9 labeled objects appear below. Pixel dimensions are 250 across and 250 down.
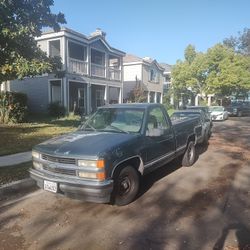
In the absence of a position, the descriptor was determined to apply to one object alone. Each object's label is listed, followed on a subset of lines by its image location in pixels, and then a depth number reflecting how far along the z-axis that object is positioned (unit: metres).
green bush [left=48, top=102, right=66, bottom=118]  21.80
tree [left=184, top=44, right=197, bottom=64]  38.53
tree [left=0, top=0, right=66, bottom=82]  11.10
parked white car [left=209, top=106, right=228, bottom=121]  25.91
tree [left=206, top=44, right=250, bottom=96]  34.94
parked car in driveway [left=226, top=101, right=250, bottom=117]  33.47
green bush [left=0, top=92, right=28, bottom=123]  16.86
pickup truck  4.75
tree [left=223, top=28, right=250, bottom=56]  55.53
